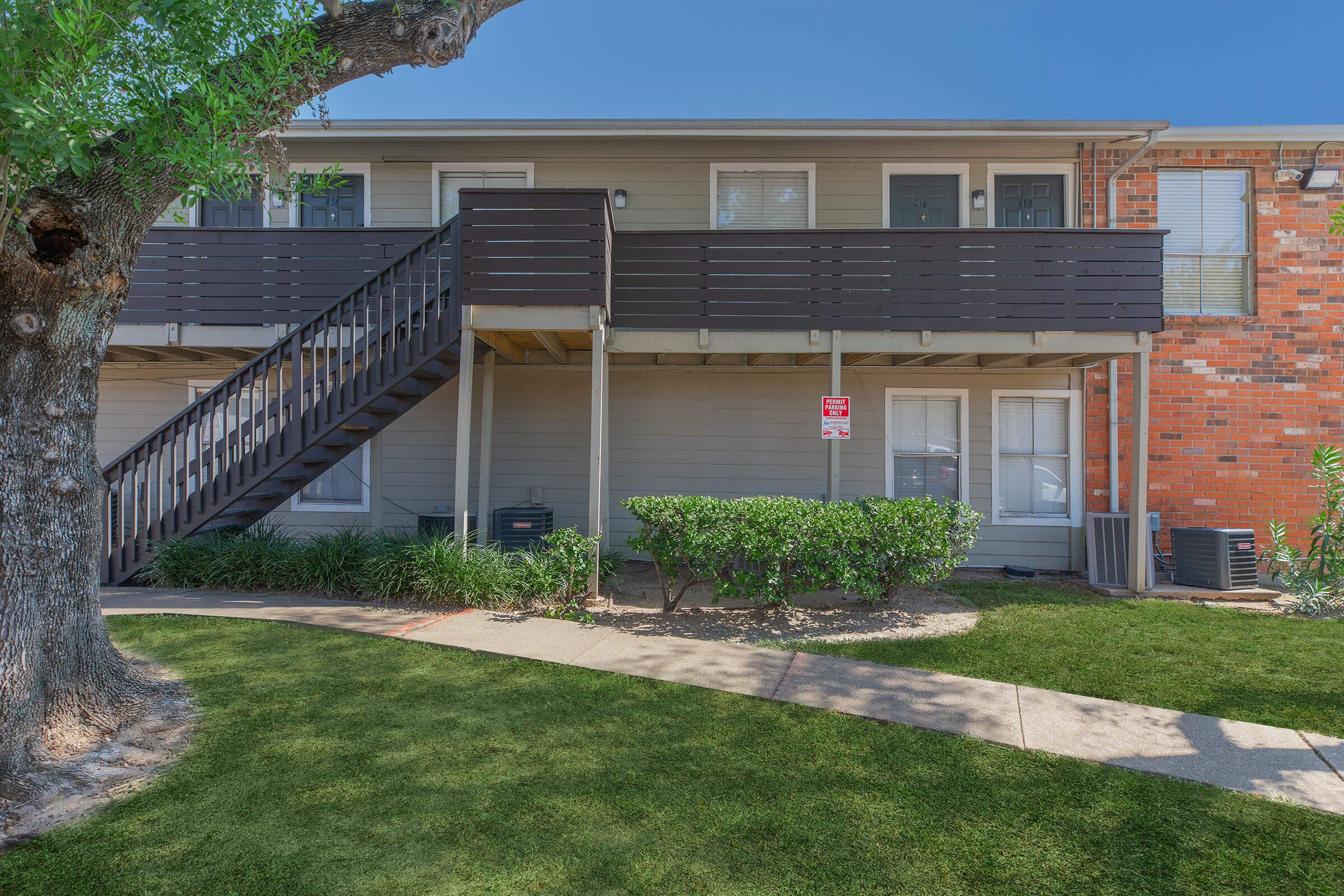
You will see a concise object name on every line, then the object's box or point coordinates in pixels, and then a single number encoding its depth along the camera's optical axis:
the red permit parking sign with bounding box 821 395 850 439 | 7.39
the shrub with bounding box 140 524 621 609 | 6.66
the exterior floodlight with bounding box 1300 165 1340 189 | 9.01
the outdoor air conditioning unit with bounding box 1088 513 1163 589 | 8.52
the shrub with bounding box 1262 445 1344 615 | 7.59
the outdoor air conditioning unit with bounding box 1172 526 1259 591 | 8.12
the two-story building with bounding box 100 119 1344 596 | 7.89
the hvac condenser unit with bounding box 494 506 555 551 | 8.43
